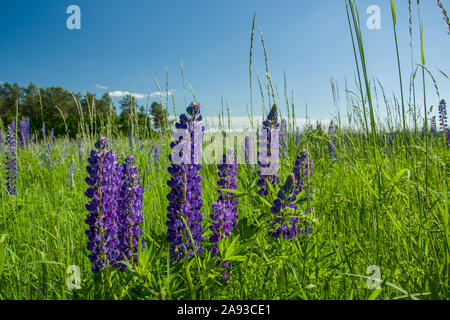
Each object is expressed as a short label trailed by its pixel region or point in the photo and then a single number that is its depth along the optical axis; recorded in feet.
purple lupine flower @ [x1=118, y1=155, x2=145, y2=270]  5.59
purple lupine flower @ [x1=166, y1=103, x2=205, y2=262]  5.26
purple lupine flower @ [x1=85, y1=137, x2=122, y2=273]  5.23
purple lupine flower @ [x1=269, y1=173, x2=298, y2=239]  5.49
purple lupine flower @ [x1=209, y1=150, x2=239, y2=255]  6.29
